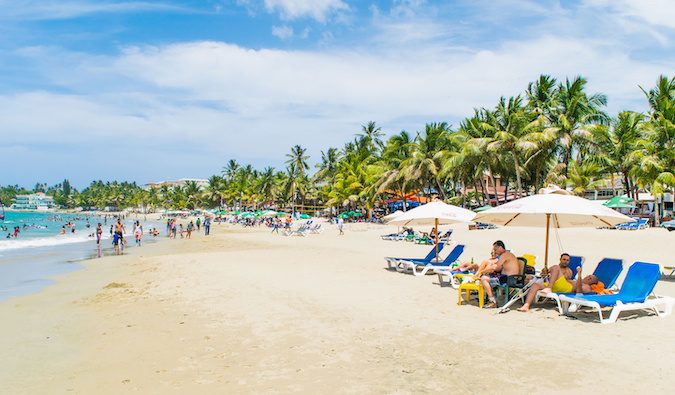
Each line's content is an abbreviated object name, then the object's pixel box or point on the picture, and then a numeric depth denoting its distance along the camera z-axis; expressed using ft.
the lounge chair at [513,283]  22.16
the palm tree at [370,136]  164.04
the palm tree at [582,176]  88.98
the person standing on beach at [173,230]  101.94
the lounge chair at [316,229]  94.53
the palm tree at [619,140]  85.56
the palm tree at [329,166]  181.47
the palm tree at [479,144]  98.07
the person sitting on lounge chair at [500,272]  22.27
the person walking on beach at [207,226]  109.70
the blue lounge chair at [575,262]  23.35
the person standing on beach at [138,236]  78.24
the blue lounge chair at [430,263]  32.60
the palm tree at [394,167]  121.84
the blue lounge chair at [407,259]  35.14
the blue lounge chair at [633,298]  19.19
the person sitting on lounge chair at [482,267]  23.68
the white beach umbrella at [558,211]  21.56
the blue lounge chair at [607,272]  21.74
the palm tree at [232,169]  290.56
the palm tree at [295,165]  202.80
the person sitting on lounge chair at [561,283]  21.15
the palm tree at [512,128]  90.53
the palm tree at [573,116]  87.35
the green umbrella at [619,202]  83.17
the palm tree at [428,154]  112.68
